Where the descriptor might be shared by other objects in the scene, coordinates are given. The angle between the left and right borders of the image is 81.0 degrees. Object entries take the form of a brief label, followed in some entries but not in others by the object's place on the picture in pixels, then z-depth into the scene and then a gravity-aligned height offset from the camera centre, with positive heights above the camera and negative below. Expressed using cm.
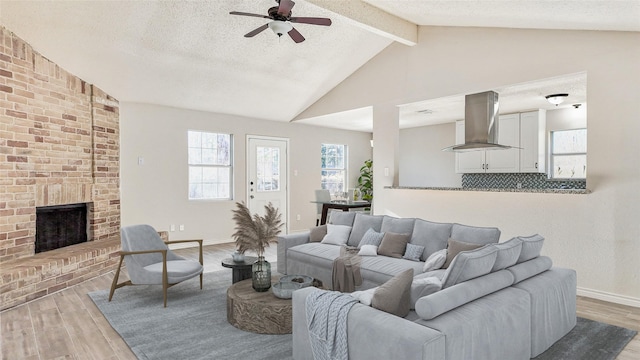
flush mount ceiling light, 520 +111
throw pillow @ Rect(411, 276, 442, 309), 225 -67
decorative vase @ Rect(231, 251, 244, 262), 389 -84
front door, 756 +9
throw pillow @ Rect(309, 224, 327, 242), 492 -74
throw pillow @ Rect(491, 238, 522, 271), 252 -52
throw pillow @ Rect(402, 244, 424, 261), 387 -78
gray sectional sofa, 185 -77
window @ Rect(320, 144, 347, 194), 901 +24
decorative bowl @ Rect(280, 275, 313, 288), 324 -90
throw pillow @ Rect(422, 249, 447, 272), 338 -77
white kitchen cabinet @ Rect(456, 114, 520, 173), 667 +40
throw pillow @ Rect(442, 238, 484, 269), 330 -63
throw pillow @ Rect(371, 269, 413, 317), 209 -67
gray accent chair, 374 -93
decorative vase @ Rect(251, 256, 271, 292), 327 -87
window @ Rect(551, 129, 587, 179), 636 +40
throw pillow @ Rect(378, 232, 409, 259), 400 -73
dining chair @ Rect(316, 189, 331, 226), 777 -37
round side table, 382 -92
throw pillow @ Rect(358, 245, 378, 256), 406 -80
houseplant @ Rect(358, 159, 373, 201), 926 -4
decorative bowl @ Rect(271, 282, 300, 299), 308 -92
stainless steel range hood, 508 +78
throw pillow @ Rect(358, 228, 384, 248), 424 -69
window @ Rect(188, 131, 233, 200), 690 +23
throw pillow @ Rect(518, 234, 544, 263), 281 -54
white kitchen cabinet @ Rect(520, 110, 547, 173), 642 +62
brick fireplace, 403 +16
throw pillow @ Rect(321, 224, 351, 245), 466 -72
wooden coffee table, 297 -109
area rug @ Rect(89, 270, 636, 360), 270 -127
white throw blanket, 205 -83
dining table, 677 -51
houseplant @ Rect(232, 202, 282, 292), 328 -52
